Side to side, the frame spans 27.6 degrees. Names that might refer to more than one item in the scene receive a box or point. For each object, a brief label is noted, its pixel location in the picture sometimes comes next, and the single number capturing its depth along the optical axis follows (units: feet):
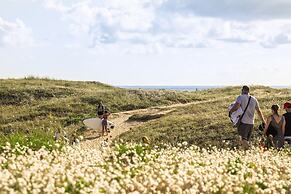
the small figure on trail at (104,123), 89.71
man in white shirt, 52.39
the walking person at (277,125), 52.60
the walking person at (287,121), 53.36
